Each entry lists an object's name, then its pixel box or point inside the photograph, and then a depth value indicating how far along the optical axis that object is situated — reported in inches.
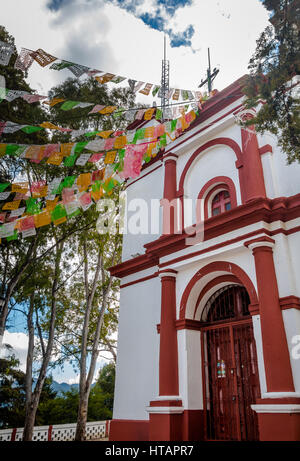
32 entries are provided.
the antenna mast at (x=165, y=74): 769.6
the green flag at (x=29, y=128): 295.6
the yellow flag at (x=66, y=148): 308.2
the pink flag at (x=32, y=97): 281.3
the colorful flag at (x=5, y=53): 255.6
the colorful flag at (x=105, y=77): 302.2
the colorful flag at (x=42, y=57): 276.5
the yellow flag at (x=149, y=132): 334.3
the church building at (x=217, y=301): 262.1
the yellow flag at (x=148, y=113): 337.9
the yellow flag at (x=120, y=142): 315.6
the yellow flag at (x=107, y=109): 305.9
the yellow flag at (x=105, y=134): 311.1
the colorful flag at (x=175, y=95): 350.9
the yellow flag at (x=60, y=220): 337.5
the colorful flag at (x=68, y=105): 287.6
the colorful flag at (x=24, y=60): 271.1
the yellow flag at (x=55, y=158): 314.7
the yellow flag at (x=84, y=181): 338.0
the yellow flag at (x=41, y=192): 354.1
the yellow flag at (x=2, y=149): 289.7
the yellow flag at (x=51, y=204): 345.4
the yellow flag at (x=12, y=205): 335.0
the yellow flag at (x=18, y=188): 322.1
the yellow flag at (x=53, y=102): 290.5
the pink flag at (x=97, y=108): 303.5
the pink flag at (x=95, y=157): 327.6
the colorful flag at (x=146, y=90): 327.3
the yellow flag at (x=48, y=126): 288.6
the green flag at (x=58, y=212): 338.0
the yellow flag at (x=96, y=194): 343.9
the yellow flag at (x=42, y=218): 337.7
